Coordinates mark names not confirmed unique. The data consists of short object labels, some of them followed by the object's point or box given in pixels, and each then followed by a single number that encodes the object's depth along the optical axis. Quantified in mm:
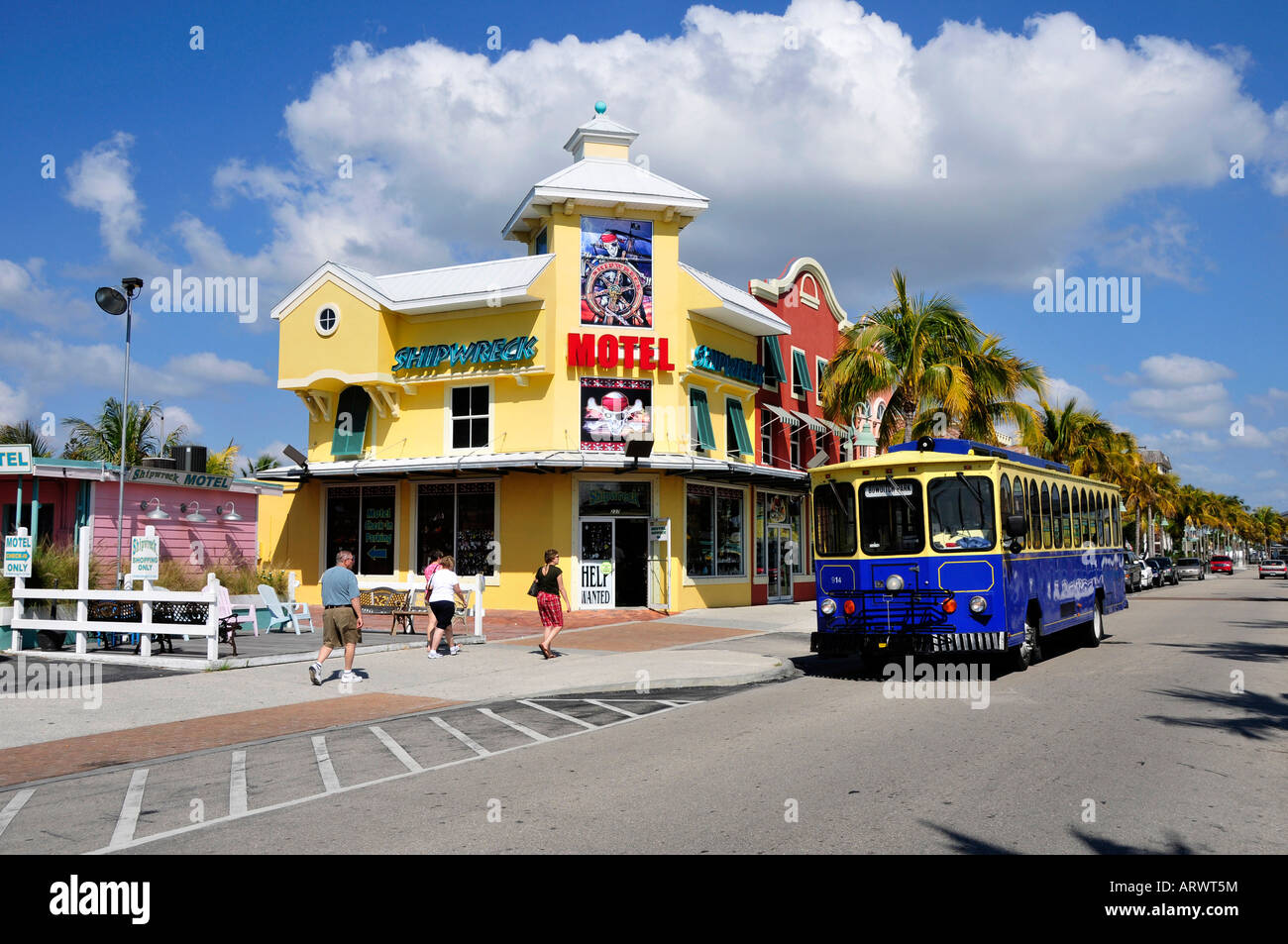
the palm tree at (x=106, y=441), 33188
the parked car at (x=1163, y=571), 51688
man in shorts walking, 13258
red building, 30062
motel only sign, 15445
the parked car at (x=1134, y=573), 43094
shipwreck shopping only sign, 15648
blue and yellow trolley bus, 13172
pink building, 20047
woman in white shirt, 16547
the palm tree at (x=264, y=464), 37450
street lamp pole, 18812
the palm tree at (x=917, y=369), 25016
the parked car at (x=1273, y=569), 67938
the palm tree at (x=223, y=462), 38094
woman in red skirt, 16531
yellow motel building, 25250
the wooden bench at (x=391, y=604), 20016
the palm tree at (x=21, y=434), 30156
